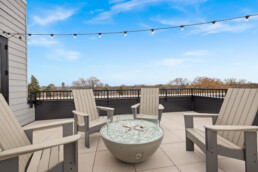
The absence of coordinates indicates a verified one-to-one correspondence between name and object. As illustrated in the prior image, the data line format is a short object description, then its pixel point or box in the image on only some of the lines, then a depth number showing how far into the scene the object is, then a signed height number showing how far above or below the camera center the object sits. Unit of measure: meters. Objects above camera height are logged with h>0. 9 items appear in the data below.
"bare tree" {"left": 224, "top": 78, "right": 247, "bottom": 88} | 7.28 +0.19
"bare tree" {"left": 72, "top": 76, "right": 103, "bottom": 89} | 8.12 +0.22
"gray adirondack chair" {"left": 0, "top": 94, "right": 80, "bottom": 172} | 0.80 -0.54
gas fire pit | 1.46 -0.75
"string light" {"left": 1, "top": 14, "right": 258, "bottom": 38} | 2.80 +1.64
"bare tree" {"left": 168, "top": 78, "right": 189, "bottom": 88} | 8.42 +0.31
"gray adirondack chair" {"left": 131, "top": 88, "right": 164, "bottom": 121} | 3.37 -0.49
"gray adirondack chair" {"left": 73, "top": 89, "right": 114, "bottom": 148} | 2.19 -0.59
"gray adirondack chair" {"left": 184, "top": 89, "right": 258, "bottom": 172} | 1.28 -0.61
